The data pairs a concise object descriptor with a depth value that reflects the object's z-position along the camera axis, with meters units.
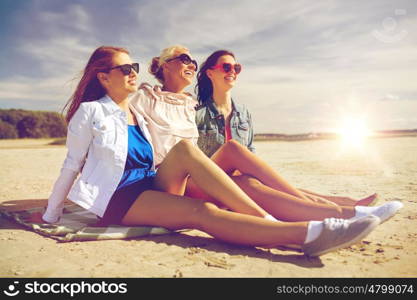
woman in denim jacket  3.73
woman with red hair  2.79
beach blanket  3.28
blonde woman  3.40
